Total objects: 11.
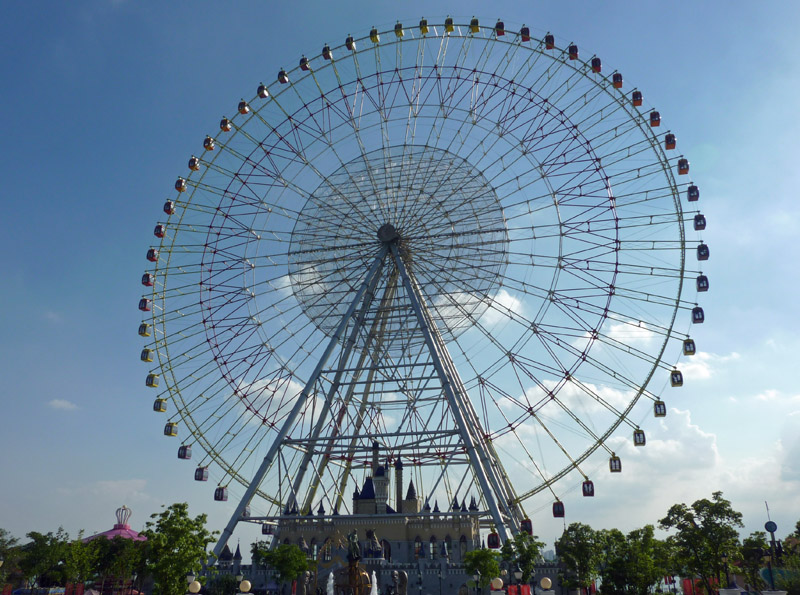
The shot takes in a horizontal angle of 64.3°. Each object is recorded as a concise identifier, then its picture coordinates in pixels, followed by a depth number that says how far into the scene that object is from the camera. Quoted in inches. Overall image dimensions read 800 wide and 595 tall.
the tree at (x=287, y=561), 1721.2
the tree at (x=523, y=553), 1514.5
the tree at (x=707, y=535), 1704.0
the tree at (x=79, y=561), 2501.2
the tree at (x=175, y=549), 1429.6
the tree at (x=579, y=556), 1923.0
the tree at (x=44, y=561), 2938.0
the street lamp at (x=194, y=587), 1239.3
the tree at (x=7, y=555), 3166.8
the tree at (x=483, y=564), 1611.7
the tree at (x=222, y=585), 1887.3
